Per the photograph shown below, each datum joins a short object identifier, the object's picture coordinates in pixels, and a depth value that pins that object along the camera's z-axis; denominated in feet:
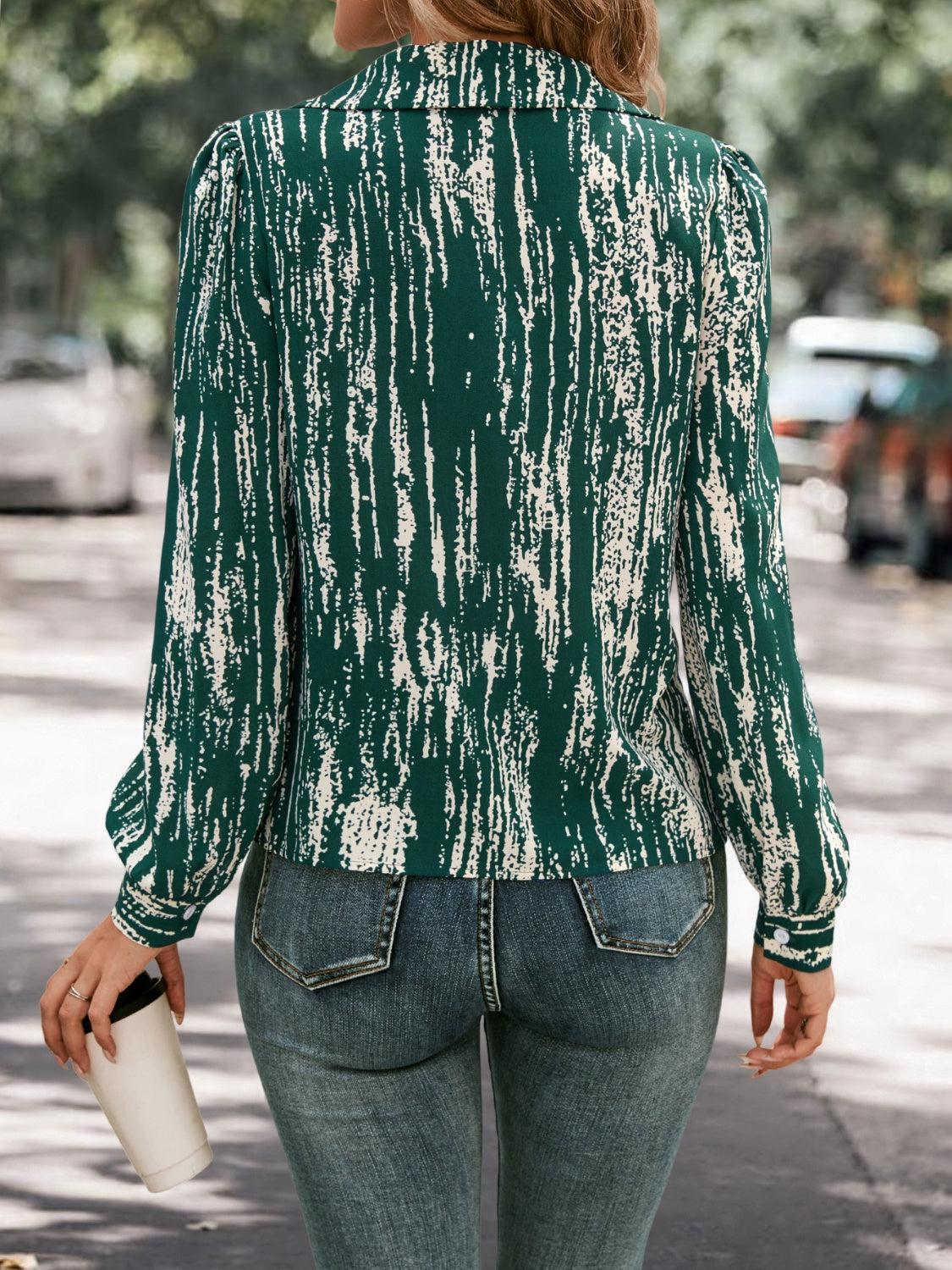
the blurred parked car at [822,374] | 86.22
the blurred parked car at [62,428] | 58.65
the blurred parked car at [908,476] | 47.47
